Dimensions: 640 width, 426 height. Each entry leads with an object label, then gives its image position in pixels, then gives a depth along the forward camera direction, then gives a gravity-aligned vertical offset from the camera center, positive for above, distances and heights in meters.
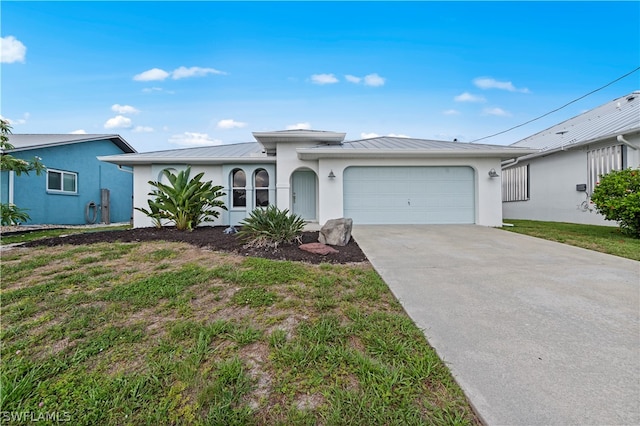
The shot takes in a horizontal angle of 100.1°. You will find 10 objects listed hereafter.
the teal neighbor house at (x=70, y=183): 10.87 +1.39
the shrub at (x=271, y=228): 5.57 -0.37
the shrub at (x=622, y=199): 6.59 +0.28
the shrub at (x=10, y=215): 6.87 -0.05
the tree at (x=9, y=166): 6.87 +1.25
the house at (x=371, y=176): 9.45 +1.29
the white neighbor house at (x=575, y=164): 9.14 +1.85
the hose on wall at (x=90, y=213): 13.36 -0.03
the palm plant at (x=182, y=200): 7.50 +0.34
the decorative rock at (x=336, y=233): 5.83 -0.48
